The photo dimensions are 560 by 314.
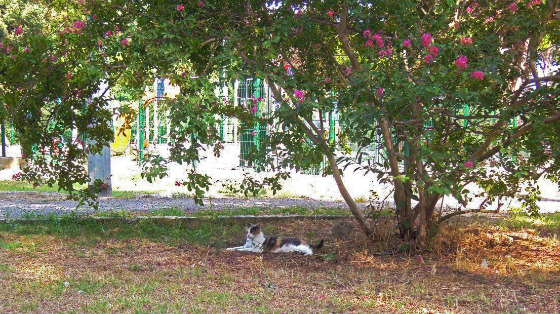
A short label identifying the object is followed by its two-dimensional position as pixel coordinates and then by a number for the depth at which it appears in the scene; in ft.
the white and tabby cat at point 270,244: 21.09
